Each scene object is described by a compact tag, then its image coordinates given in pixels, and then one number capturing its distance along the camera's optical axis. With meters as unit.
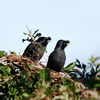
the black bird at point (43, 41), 14.24
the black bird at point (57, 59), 11.18
